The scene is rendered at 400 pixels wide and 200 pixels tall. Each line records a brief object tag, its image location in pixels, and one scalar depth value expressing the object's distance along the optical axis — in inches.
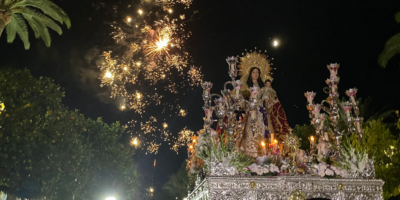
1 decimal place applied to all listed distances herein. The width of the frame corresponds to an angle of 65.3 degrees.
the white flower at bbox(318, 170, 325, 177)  335.0
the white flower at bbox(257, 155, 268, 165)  353.9
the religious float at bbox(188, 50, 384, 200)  319.9
